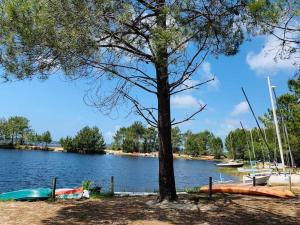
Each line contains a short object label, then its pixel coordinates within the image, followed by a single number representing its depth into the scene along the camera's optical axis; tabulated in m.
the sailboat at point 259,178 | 15.69
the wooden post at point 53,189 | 8.15
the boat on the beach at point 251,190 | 8.71
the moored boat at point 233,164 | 49.49
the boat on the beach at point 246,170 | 22.76
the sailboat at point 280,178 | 14.08
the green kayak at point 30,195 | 8.44
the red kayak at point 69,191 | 9.82
